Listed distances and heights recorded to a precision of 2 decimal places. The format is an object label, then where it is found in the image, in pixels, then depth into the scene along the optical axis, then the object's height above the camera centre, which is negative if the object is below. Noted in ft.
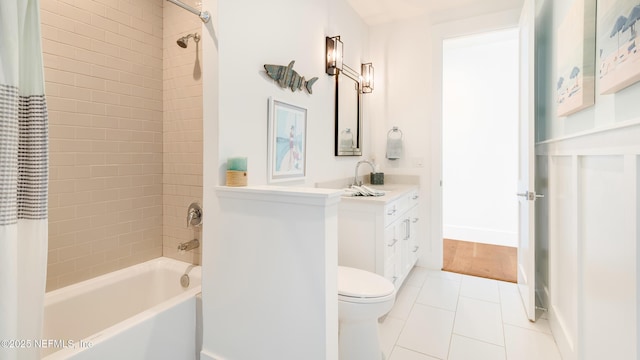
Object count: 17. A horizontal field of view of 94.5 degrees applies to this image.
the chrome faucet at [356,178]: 9.87 +0.03
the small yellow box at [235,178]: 4.68 +0.00
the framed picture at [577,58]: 4.22 +1.94
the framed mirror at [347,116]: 8.86 +2.00
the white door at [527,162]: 6.84 +0.46
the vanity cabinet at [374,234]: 6.81 -1.35
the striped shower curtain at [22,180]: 2.96 -0.03
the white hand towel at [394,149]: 10.70 +1.09
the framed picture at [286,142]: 5.92 +0.80
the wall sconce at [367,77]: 10.53 +3.63
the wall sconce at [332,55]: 8.14 +3.44
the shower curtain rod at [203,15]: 4.67 +2.58
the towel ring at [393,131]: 10.91 +1.79
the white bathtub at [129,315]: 4.15 -2.41
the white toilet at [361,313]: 5.11 -2.34
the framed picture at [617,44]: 2.98 +1.54
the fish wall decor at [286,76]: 5.79 +2.15
